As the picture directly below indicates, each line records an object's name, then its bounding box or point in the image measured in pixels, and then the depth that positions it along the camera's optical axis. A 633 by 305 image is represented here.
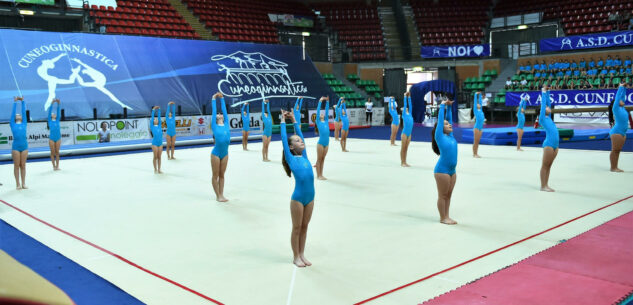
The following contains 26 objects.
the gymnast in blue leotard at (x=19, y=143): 11.09
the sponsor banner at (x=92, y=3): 26.31
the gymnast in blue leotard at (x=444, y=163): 7.61
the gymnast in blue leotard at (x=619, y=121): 11.80
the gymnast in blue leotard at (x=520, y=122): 16.48
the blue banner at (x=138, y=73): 21.69
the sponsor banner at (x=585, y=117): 28.11
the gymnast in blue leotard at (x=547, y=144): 9.89
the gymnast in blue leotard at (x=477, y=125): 15.99
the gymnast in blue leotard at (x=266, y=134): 16.20
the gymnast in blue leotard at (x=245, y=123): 18.21
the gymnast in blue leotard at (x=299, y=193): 5.88
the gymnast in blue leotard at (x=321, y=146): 12.36
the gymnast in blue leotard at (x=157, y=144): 13.71
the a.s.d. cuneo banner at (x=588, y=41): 27.64
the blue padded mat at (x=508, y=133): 19.47
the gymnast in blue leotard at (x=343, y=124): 18.09
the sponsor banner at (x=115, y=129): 20.72
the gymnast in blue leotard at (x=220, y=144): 9.59
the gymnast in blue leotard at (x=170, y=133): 16.25
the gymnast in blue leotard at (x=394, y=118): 17.31
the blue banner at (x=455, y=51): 33.72
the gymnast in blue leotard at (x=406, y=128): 14.32
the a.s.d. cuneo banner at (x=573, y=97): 26.23
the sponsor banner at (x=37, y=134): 18.86
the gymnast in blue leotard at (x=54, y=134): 13.89
